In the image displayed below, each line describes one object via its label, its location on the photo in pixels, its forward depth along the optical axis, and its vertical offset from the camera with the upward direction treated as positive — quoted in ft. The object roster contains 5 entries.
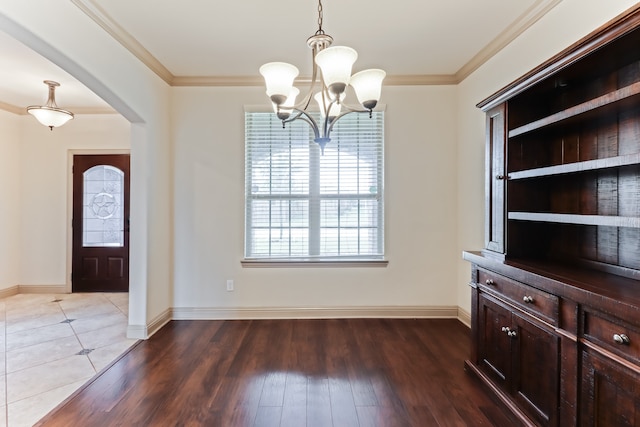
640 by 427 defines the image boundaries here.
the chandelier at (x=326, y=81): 5.28 +2.50
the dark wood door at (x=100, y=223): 15.57 -0.55
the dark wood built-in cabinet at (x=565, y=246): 4.38 -0.62
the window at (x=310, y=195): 11.89 +0.74
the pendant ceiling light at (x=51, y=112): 11.91 +3.89
